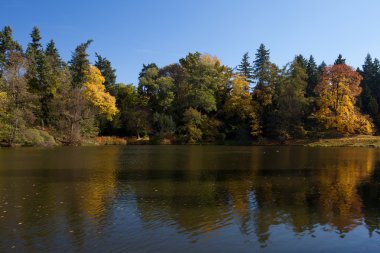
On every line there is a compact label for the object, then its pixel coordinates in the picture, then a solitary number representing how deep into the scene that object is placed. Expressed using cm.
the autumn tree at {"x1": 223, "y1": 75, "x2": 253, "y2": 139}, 7488
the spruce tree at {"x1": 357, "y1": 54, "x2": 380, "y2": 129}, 7812
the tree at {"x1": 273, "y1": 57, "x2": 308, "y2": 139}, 7081
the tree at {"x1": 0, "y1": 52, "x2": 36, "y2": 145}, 5491
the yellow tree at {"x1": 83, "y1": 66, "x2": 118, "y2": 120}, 7031
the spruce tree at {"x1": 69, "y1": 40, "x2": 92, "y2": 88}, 7112
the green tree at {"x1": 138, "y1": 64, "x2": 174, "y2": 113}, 7838
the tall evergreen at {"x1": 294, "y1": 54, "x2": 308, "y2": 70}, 8437
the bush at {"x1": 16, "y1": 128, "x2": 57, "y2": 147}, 5619
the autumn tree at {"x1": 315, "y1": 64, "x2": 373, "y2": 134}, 6731
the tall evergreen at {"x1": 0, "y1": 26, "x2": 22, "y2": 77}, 6519
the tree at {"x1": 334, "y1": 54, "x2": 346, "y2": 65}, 8600
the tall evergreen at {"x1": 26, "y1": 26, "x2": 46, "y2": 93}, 6668
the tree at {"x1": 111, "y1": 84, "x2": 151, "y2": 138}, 7544
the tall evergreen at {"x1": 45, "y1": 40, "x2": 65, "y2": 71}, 7265
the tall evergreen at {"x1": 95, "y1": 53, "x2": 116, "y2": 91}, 8511
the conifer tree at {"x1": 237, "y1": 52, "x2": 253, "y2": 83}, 8500
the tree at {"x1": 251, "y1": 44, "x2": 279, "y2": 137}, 7400
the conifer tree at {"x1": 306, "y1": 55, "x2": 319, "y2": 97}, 8375
